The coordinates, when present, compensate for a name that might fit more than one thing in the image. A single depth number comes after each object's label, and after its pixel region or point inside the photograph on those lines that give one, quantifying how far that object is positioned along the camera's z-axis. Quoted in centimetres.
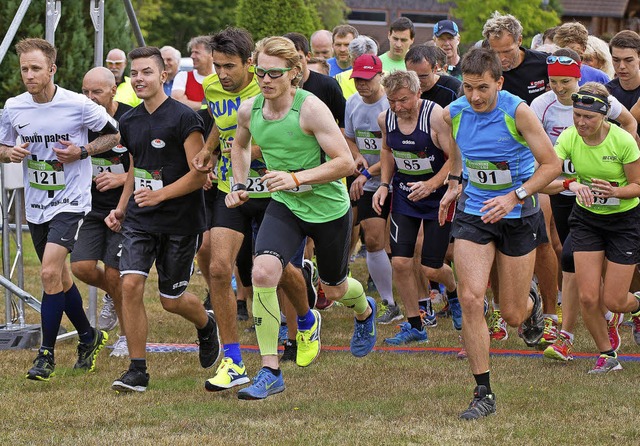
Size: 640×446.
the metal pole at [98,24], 1301
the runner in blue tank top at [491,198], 928
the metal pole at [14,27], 1206
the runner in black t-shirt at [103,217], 1178
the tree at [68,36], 2385
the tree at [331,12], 6164
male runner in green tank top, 950
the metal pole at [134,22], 1387
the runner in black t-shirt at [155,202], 1035
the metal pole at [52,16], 1238
